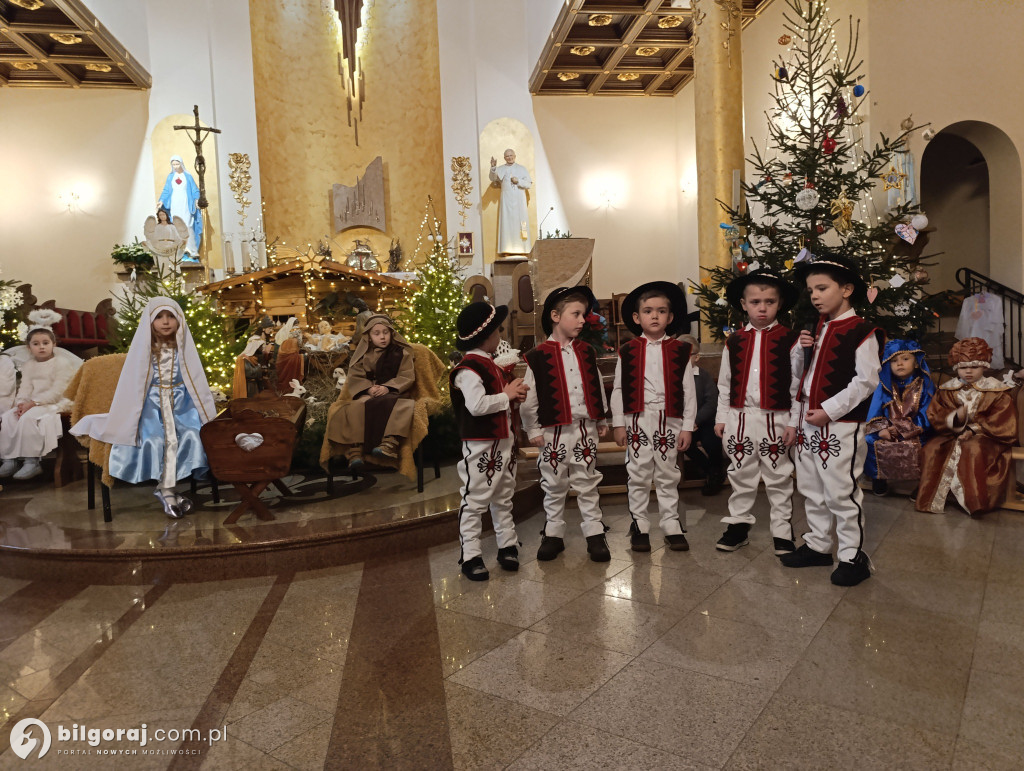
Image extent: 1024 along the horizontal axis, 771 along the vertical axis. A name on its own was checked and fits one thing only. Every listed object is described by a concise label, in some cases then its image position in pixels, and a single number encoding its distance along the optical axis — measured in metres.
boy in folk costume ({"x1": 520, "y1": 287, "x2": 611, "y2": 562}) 4.47
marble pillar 9.51
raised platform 4.55
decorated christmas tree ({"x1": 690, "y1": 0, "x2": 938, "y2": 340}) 5.83
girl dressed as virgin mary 5.34
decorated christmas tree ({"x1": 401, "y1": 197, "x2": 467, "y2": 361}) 9.22
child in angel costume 6.74
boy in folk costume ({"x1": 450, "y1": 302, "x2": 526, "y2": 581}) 4.25
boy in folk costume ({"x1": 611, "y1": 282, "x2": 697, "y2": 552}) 4.52
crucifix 11.55
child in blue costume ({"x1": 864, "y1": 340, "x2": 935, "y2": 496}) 5.68
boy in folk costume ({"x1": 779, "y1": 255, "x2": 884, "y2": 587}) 3.90
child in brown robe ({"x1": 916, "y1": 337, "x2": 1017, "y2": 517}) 5.16
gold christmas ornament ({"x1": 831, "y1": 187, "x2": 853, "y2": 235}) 6.01
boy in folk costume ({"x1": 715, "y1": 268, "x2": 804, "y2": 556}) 4.30
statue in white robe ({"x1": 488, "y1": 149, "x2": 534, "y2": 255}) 15.38
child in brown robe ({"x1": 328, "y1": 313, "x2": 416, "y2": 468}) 5.75
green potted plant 14.41
